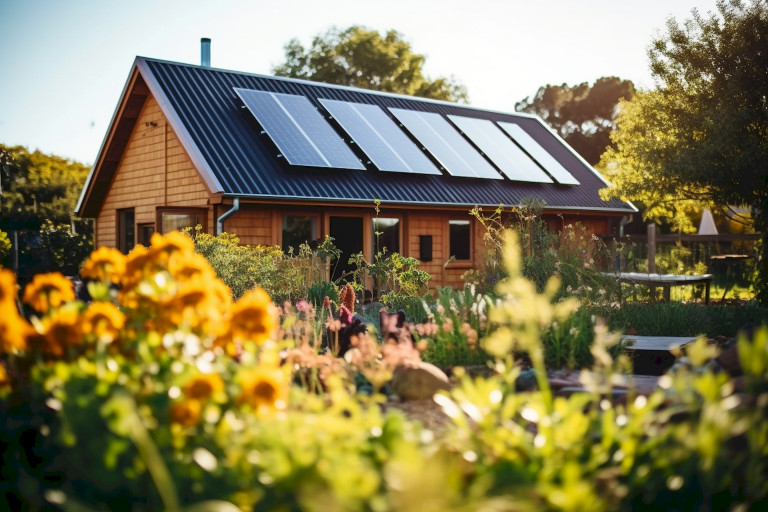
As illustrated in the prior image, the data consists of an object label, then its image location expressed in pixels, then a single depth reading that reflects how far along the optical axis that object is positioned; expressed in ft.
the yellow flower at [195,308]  10.12
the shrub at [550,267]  30.19
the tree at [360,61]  138.21
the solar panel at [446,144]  59.11
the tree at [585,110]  153.89
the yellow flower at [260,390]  8.50
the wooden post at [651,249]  57.21
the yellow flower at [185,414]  8.45
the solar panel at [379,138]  55.06
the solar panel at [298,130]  51.31
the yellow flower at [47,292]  11.13
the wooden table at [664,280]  38.24
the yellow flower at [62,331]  10.12
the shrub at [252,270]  34.06
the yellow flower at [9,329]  9.62
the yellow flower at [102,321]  10.18
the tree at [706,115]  46.98
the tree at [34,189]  100.89
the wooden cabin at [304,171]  49.90
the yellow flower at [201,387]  8.38
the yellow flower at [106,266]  12.26
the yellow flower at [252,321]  9.96
